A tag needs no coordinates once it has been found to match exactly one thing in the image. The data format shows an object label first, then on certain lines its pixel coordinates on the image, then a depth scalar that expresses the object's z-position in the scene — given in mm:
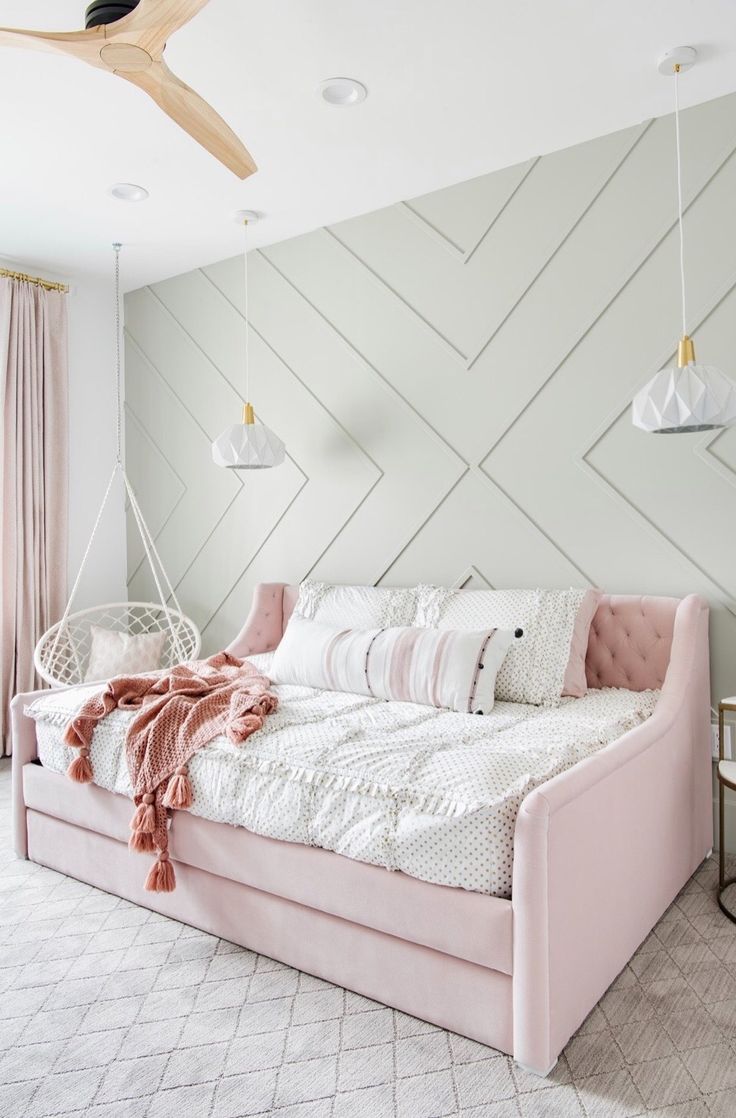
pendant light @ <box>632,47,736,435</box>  2324
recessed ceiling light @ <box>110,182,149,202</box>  3309
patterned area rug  1634
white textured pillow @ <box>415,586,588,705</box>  2730
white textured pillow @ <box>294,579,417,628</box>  3262
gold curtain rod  4121
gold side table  2336
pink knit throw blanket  2320
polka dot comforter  1799
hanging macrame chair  4082
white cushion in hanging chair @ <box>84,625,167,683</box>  4043
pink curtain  4105
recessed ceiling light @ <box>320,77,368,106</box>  2551
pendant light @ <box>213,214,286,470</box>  3463
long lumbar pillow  2693
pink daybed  1699
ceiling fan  1651
